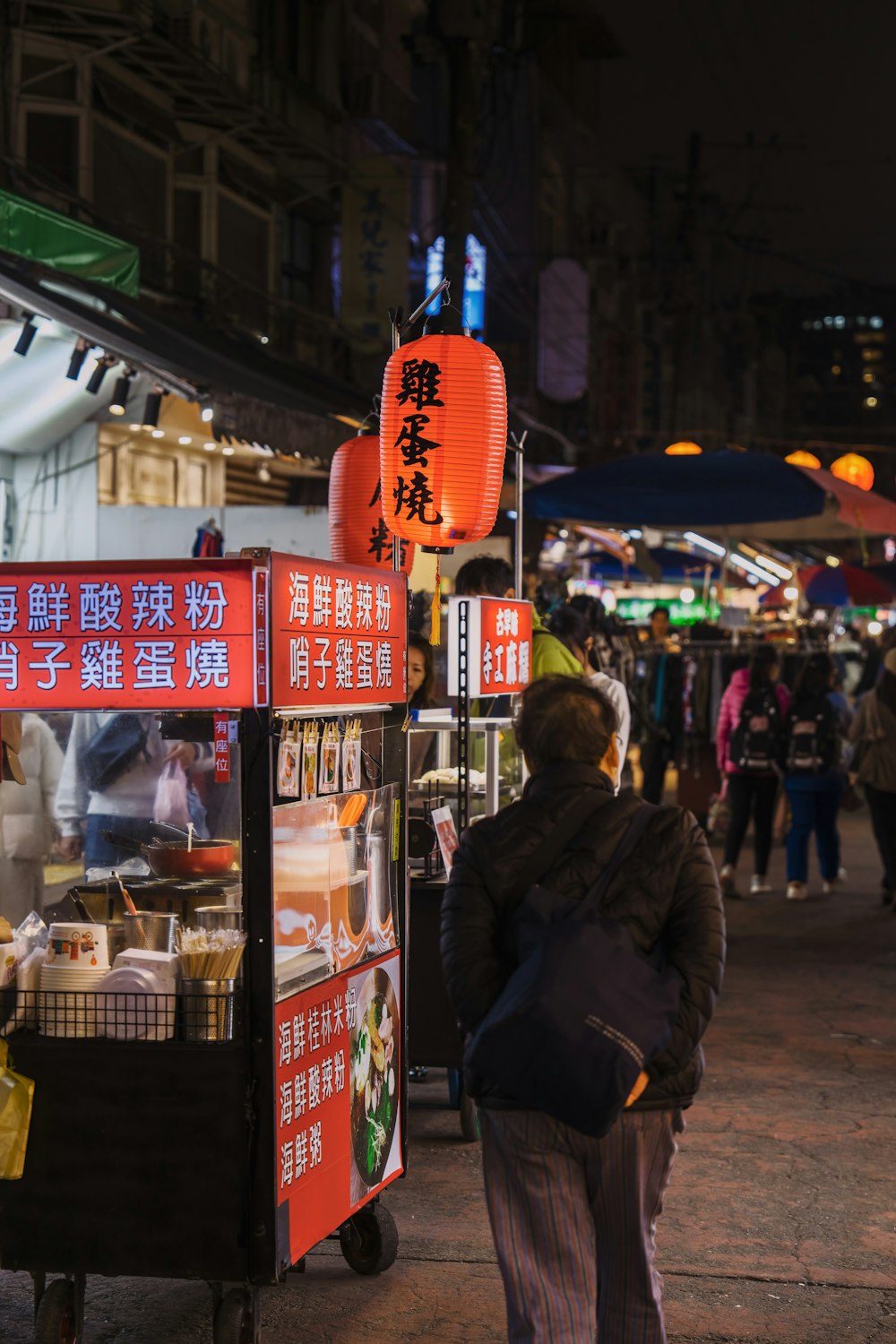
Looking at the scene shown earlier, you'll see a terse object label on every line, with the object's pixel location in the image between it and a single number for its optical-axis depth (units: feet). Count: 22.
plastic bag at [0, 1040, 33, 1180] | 14.07
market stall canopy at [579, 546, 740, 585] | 81.76
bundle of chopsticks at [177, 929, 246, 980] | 14.17
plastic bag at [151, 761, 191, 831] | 19.03
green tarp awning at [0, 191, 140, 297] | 37.27
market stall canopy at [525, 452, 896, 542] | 38.93
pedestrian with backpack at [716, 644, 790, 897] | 42.09
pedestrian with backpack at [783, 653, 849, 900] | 41.68
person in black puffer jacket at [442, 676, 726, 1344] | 11.39
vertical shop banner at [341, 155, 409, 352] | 67.36
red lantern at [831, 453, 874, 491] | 59.67
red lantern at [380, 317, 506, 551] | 24.07
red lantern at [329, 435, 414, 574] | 28.22
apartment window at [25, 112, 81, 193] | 50.14
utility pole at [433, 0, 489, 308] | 58.13
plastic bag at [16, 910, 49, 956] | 15.23
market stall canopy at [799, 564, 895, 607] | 69.77
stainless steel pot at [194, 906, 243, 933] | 14.92
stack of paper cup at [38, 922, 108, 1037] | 14.46
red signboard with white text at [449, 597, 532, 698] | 21.31
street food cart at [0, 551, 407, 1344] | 13.82
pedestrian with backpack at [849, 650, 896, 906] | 39.40
